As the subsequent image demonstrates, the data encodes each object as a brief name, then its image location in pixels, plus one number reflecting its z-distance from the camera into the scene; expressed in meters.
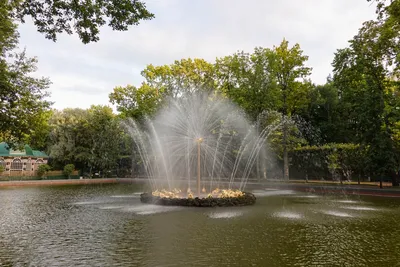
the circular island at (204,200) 18.75
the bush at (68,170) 50.19
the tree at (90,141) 53.03
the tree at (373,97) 28.56
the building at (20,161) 50.09
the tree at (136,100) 50.44
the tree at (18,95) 20.33
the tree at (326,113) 53.38
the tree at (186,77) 49.28
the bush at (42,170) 47.91
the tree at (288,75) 39.88
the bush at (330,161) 33.75
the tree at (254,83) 39.53
